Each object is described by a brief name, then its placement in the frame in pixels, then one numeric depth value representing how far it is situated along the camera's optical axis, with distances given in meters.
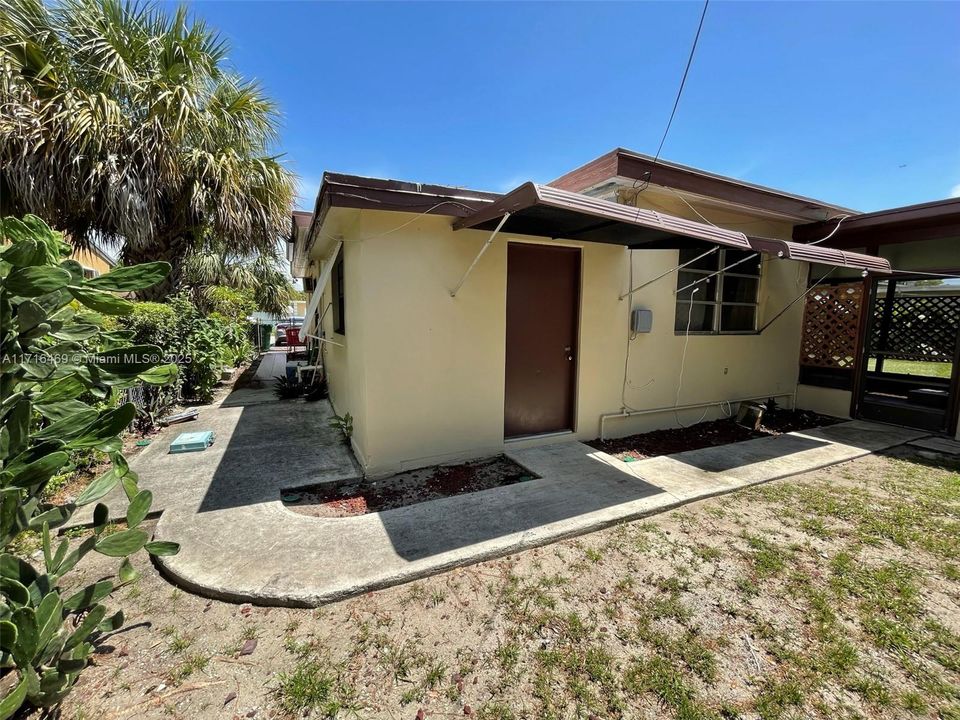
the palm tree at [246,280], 14.76
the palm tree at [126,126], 6.29
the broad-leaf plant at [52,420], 1.54
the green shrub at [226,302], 14.33
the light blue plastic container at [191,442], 5.20
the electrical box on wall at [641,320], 5.62
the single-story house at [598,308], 4.20
